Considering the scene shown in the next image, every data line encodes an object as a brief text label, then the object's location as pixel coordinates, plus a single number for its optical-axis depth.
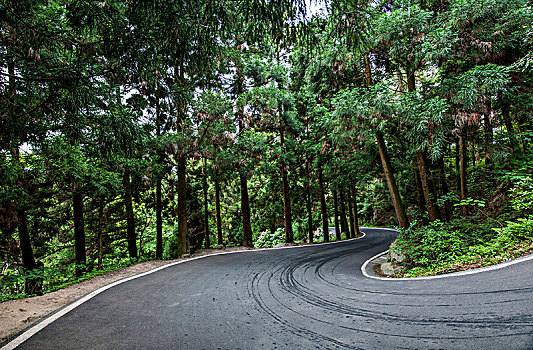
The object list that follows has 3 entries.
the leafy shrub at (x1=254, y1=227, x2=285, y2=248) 18.83
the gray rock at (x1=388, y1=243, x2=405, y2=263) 7.02
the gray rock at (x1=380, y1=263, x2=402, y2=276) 6.41
